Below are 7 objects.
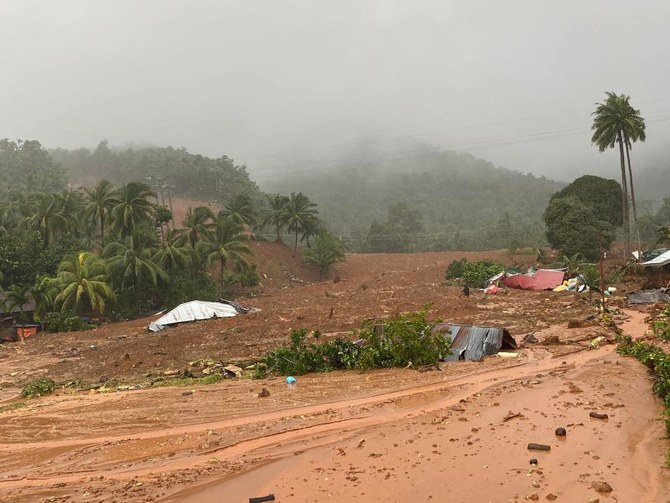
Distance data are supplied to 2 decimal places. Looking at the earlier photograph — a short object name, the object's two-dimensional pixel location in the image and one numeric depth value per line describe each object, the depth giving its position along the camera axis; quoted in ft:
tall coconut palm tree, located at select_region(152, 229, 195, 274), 118.52
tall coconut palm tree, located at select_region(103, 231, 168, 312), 112.47
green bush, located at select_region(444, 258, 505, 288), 119.24
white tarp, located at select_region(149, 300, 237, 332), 88.90
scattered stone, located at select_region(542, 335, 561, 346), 50.03
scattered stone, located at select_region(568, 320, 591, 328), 58.90
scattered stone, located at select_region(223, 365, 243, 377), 49.90
